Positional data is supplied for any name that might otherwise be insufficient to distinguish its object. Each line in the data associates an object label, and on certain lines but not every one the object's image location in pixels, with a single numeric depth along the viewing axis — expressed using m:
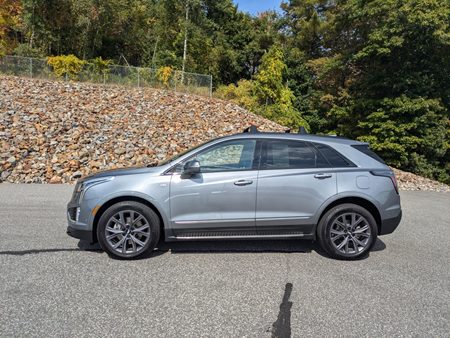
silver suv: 4.63
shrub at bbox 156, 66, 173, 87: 20.23
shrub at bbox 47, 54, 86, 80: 19.11
